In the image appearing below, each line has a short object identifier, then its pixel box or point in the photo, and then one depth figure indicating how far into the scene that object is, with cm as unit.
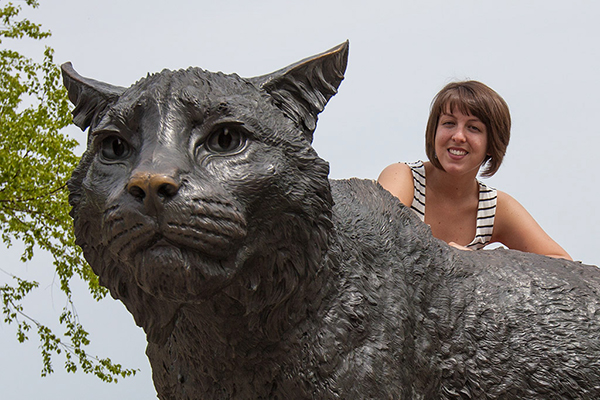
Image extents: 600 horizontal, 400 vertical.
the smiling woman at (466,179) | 389
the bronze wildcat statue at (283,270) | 194
